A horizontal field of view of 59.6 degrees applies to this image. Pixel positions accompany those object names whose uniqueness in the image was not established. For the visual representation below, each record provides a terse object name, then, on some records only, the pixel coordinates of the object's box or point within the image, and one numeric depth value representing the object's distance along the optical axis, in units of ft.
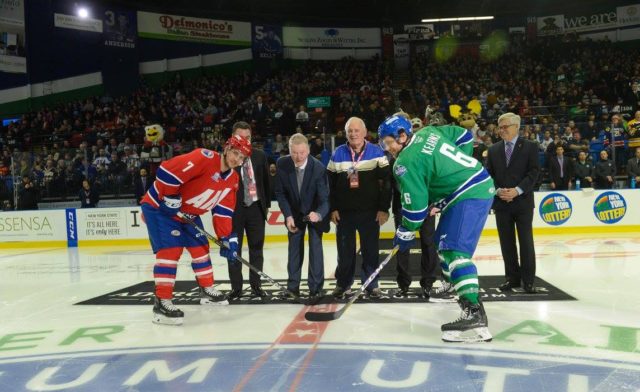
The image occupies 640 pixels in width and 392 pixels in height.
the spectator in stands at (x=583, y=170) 33.81
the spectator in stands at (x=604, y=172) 33.65
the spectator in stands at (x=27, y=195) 38.73
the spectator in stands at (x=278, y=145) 38.76
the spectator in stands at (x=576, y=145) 34.40
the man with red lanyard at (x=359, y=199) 16.31
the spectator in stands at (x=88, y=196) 37.81
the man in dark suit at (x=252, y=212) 17.26
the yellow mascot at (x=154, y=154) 38.34
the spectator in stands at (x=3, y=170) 39.73
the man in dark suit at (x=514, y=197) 16.49
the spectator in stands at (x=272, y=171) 34.30
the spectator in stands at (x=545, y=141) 35.04
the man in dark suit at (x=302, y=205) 16.75
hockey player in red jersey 14.02
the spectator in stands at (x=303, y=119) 52.42
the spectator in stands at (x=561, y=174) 33.50
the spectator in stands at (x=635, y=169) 33.27
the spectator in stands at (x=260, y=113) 55.72
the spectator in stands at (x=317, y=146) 36.68
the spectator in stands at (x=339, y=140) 36.86
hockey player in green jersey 11.38
